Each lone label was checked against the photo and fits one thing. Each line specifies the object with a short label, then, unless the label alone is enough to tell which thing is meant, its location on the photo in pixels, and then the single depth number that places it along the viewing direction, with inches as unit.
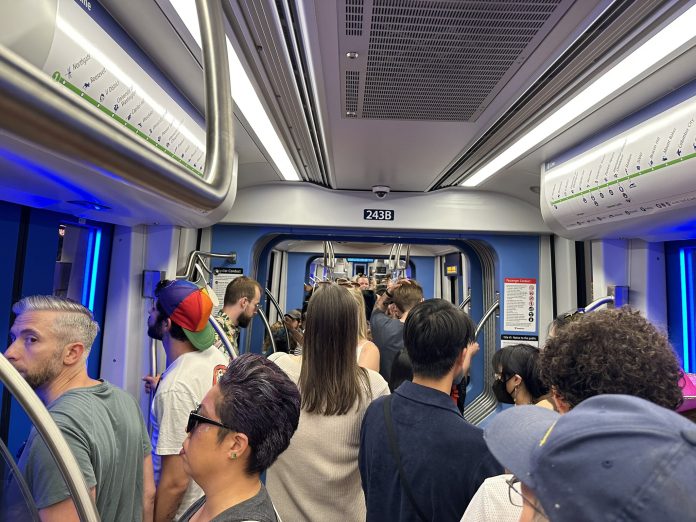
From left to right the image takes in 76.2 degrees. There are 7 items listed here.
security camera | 159.0
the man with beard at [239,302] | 133.3
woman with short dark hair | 45.1
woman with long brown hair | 66.2
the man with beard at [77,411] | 52.4
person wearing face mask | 77.9
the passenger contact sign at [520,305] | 166.7
